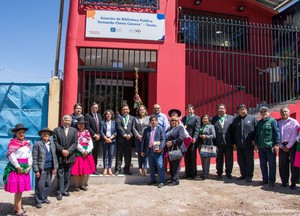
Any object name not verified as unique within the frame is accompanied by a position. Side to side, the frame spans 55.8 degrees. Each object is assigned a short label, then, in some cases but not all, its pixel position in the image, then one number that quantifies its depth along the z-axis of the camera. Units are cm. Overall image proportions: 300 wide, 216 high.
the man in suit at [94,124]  667
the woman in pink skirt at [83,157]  600
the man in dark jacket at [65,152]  571
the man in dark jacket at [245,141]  661
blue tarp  684
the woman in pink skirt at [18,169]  486
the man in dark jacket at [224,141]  682
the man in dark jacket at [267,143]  623
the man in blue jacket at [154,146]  634
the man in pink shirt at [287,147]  609
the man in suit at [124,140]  673
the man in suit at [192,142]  681
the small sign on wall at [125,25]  774
